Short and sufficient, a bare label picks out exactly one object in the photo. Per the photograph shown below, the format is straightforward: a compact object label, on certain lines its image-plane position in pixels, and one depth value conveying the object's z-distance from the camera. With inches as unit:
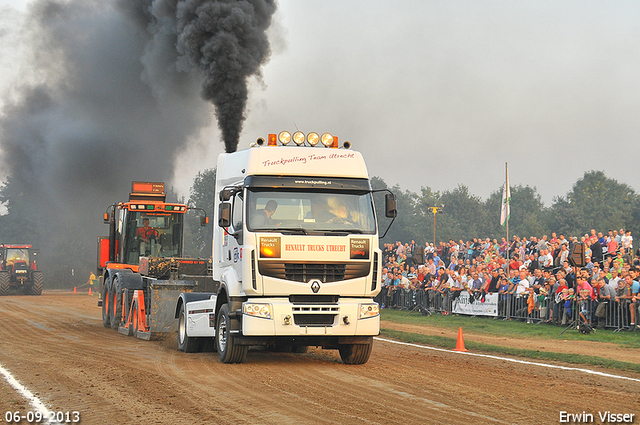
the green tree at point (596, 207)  2977.9
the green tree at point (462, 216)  4015.0
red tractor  1691.7
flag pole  1071.6
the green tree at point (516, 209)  4060.0
